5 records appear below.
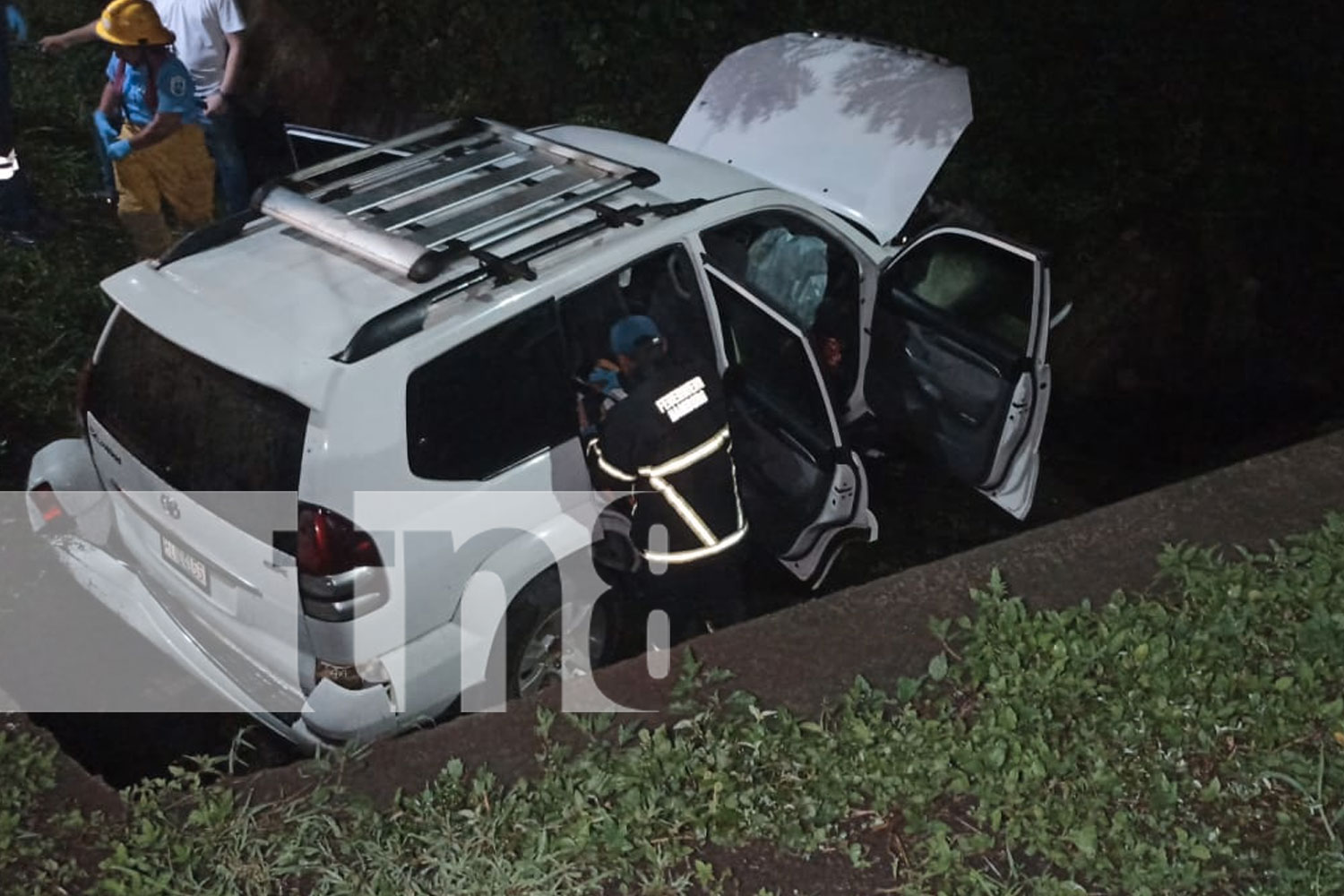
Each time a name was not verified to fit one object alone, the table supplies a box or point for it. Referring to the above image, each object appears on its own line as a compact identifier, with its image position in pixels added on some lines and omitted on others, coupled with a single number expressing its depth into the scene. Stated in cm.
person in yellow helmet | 637
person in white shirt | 725
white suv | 409
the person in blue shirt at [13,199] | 728
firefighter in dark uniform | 450
